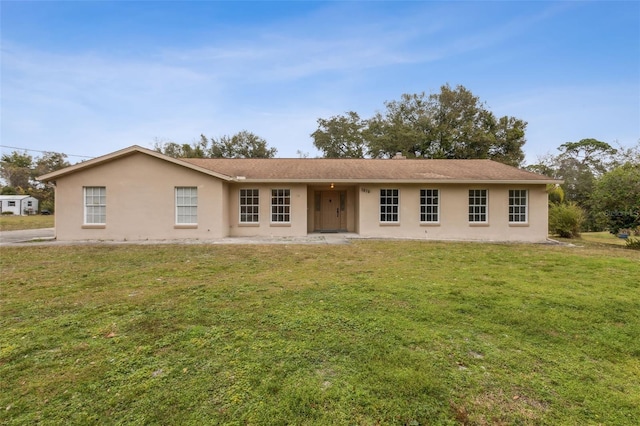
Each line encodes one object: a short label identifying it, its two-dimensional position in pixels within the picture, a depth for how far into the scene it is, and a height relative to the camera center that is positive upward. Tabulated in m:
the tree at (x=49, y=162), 56.14 +9.48
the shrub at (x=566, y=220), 15.74 -0.39
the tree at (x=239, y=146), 39.78 +8.90
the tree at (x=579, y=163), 31.53 +5.92
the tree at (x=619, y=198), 12.95 +0.68
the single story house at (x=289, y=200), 12.81 +0.59
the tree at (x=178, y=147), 38.44 +8.70
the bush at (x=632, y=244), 12.40 -1.32
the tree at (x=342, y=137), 36.88 +9.51
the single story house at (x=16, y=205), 42.66 +1.02
